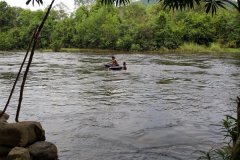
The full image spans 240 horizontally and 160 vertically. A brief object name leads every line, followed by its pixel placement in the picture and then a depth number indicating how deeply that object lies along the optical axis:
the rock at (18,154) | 7.42
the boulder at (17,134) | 8.05
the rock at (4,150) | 8.12
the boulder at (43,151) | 7.93
